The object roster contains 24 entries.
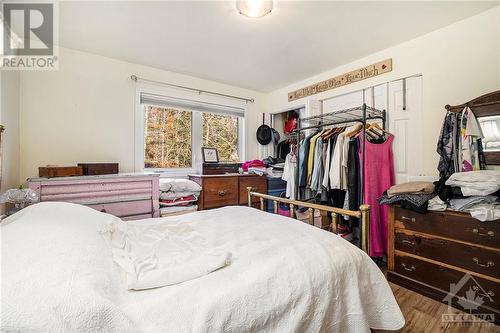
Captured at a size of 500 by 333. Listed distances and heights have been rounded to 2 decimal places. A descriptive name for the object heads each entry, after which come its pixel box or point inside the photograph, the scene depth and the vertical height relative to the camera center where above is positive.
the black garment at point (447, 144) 1.87 +0.18
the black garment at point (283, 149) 3.72 +0.29
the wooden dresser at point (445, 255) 1.48 -0.66
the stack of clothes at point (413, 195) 1.72 -0.23
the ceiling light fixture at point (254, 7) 1.58 +1.14
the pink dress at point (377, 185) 2.19 -0.19
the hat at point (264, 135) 3.66 +0.51
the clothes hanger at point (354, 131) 2.29 +0.36
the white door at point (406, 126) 2.17 +0.40
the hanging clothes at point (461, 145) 1.80 +0.17
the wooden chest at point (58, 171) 1.89 -0.03
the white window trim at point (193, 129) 2.67 +0.52
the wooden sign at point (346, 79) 2.38 +1.04
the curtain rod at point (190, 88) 2.61 +1.05
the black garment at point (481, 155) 1.81 +0.08
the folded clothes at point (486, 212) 1.44 -0.31
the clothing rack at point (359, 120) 2.18 +0.58
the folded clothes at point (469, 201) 1.51 -0.25
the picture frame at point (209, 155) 3.01 +0.17
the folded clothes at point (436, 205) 1.68 -0.30
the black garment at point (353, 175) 2.20 -0.09
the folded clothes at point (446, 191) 1.66 -0.20
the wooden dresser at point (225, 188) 2.70 -0.27
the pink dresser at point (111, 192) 1.84 -0.22
